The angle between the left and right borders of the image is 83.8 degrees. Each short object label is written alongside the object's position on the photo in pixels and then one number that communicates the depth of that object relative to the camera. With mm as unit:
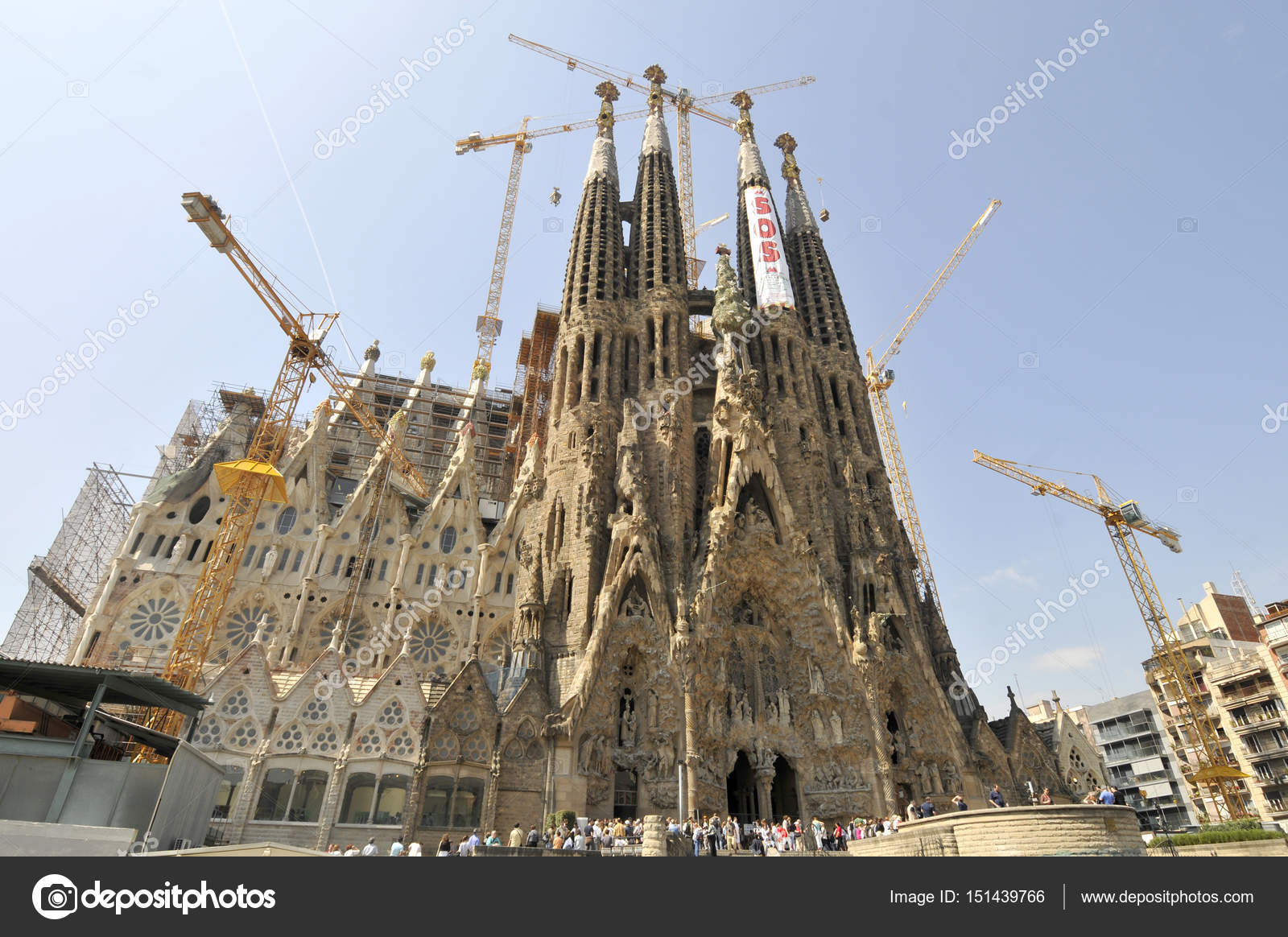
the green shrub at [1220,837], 19359
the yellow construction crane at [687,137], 68812
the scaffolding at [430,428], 54219
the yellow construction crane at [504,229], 65938
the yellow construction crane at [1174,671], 46250
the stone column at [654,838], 18562
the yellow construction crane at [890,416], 58844
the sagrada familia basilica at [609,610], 26781
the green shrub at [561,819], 23938
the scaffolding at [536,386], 53438
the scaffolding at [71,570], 38625
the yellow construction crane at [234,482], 31516
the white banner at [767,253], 47656
